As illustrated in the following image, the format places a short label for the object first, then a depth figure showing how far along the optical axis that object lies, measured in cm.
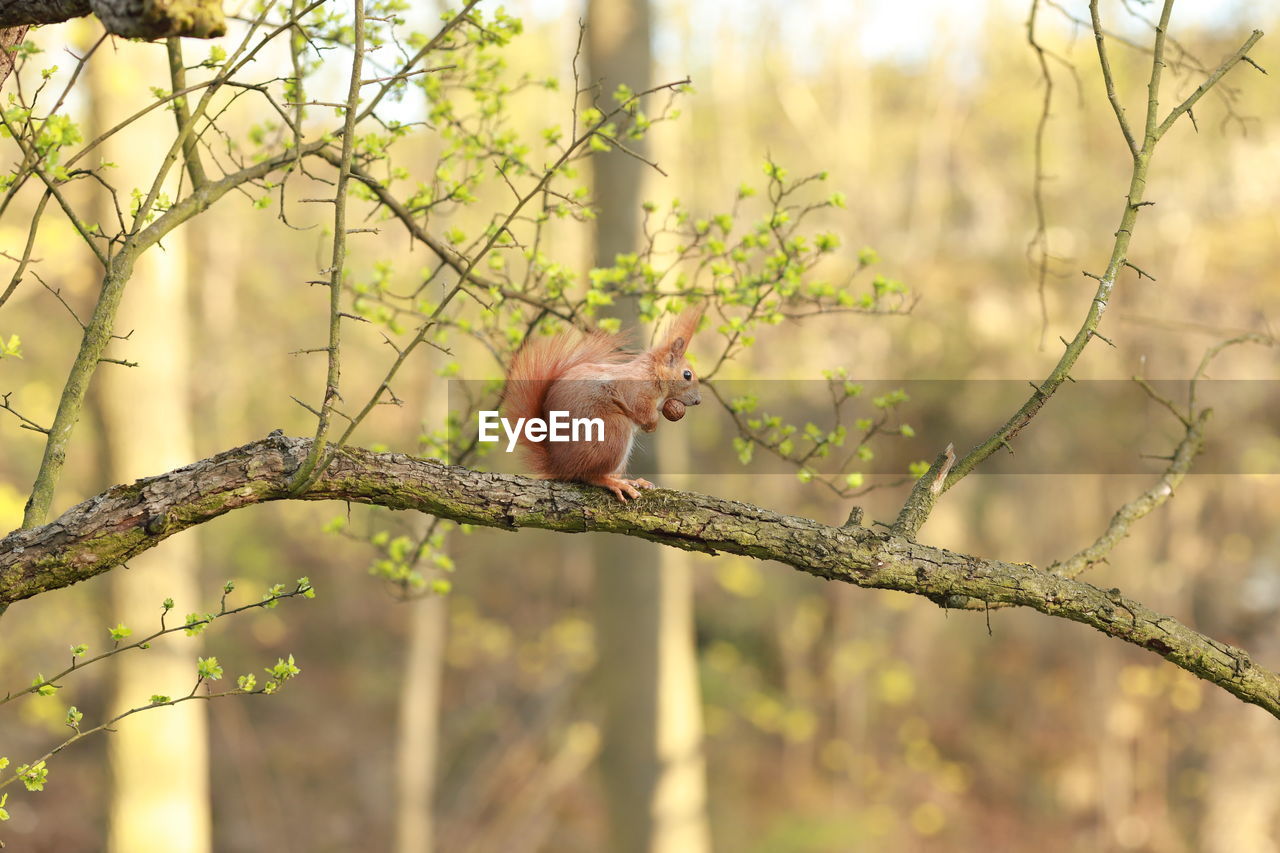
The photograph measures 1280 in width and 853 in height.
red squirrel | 244
